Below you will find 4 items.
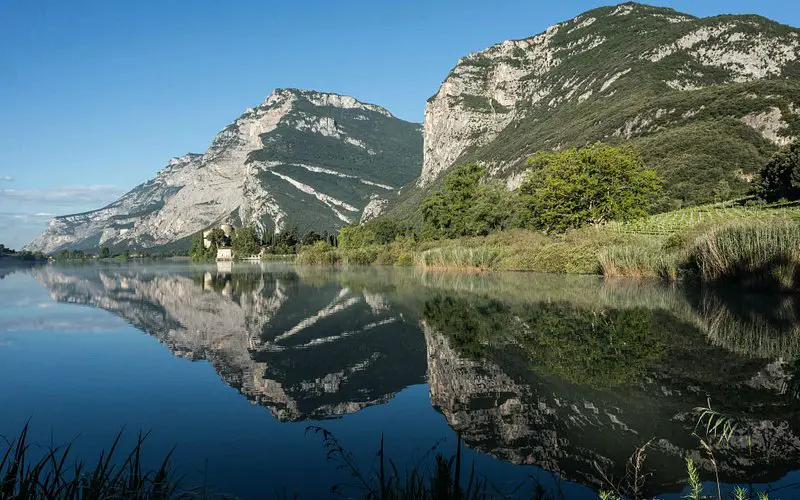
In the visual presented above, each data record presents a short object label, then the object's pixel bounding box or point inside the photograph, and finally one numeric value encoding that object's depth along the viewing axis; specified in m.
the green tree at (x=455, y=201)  64.50
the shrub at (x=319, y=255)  79.64
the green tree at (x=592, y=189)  48.88
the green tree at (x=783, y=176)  54.28
